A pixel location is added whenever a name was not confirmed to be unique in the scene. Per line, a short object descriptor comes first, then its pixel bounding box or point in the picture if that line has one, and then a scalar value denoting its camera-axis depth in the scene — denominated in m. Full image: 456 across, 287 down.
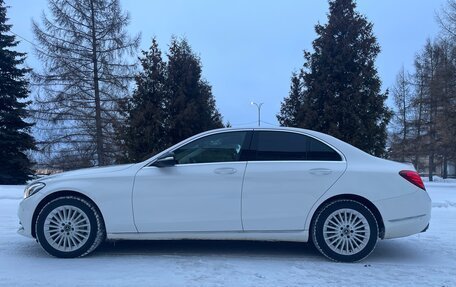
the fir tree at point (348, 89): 16.47
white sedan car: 5.57
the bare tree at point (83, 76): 27.25
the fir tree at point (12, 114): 25.56
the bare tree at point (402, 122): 40.97
